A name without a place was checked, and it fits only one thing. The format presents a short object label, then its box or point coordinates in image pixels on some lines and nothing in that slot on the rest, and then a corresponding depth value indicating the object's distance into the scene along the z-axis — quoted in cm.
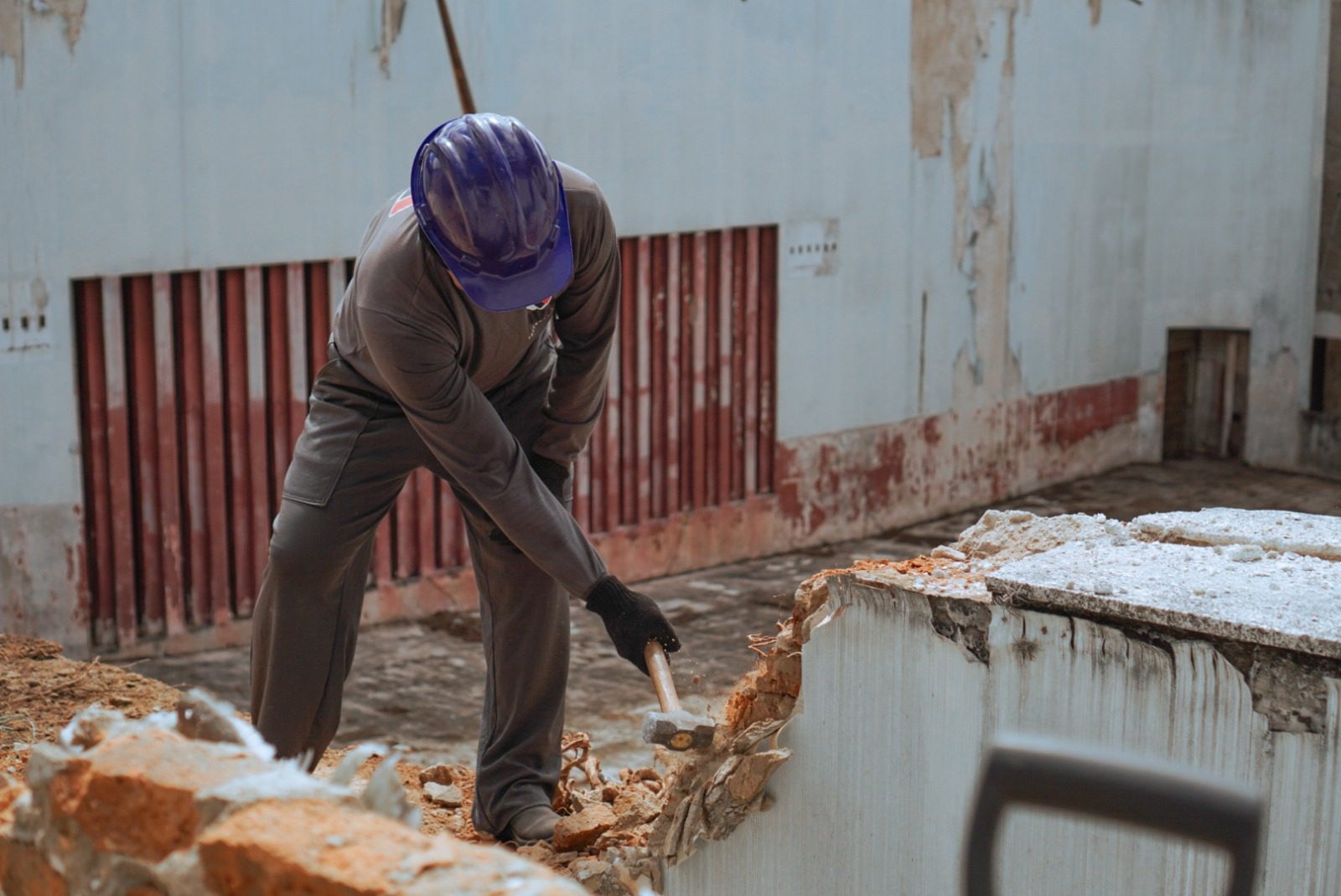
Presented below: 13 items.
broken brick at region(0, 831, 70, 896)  415
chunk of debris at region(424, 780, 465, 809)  870
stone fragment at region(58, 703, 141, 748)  432
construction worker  671
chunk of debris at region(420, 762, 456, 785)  906
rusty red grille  1270
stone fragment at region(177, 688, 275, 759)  437
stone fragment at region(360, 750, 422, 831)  395
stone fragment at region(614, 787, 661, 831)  782
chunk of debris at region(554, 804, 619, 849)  770
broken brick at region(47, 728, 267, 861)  395
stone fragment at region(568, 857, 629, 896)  742
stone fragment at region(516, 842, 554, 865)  766
